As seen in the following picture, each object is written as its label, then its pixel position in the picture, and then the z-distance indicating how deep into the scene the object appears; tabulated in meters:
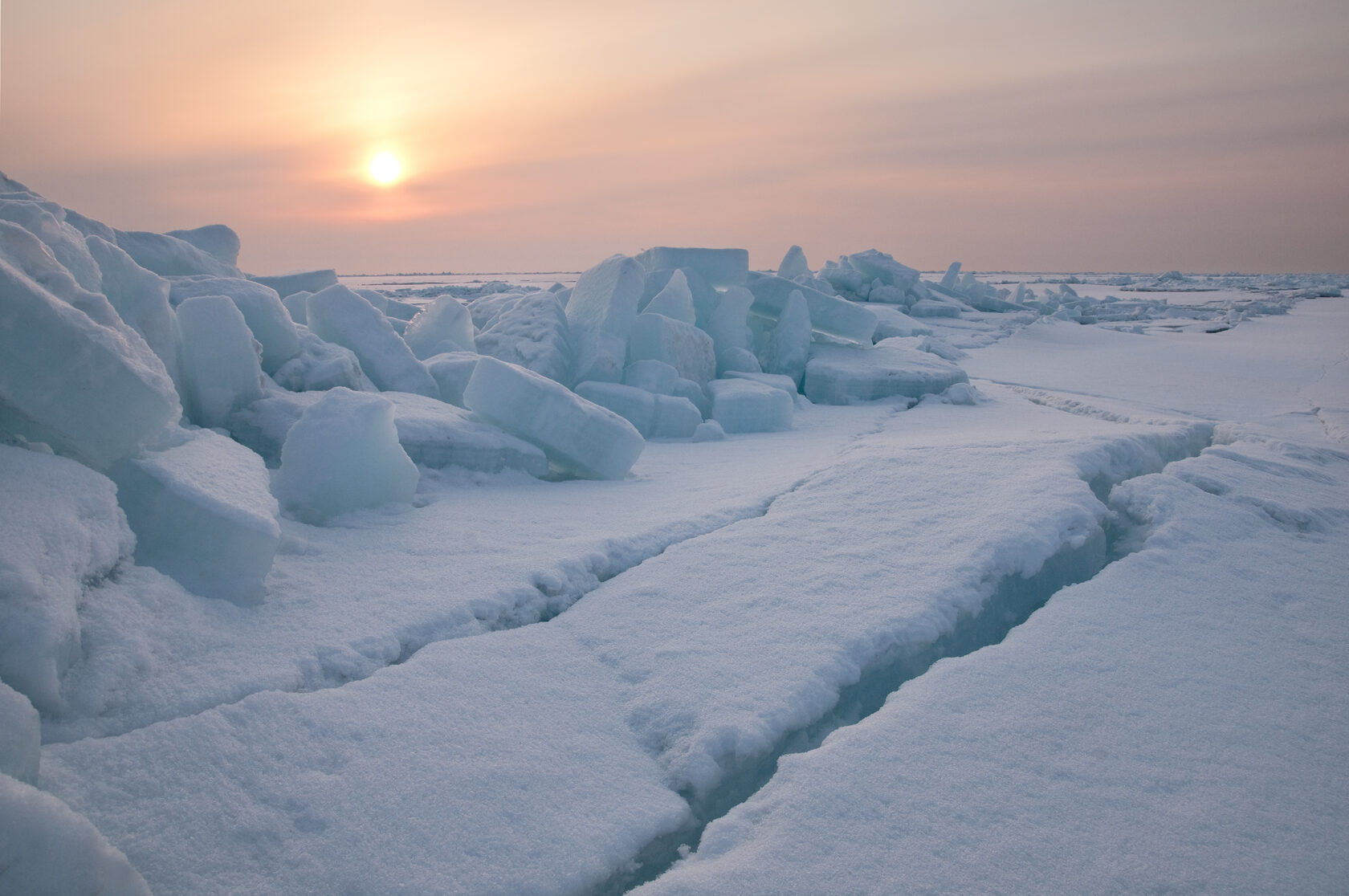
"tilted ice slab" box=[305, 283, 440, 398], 4.44
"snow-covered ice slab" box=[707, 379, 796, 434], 5.24
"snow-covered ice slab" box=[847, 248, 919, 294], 14.91
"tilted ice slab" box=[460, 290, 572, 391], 5.23
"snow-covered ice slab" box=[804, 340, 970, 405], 6.45
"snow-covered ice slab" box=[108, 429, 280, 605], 1.94
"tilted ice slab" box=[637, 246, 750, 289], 7.14
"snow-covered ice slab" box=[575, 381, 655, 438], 4.86
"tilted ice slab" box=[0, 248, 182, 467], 1.73
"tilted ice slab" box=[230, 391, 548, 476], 3.27
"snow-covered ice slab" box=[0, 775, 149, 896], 0.99
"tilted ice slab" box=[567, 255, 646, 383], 5.18
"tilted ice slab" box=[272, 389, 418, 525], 2.69
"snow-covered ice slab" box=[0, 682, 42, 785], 1.13
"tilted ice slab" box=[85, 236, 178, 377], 2.93
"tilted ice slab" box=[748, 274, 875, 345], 7.49
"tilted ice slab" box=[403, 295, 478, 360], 5.56
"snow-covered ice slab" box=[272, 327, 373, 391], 3.84
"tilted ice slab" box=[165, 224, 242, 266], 5.86
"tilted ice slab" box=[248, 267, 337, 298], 6.08
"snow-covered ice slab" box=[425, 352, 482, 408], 4.57
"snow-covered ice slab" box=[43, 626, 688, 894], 1.25
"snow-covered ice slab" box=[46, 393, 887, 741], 1.59
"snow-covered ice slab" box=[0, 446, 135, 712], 1.35
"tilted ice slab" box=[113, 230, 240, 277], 4.46
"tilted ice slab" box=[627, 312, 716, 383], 5.53
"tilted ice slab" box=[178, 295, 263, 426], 3.20
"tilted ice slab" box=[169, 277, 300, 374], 3.82
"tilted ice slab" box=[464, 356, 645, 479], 3.58
